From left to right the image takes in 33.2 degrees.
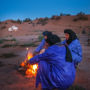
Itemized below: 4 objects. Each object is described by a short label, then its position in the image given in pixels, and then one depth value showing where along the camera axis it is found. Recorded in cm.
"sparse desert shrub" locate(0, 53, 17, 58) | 923
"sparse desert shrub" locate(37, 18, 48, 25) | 3183
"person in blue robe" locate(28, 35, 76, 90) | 281
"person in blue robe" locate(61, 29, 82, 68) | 447
